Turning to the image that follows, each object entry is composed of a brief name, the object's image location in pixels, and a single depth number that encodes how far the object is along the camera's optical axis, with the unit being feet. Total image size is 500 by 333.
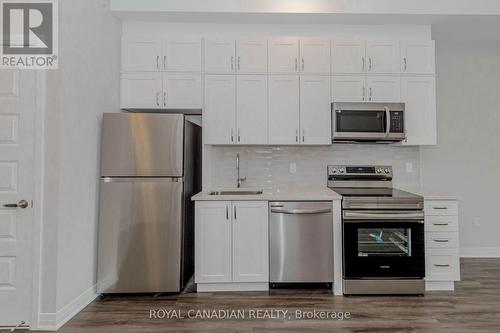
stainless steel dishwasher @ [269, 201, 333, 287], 9.38
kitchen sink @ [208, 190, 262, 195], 10.79
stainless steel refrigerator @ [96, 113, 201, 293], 9.10
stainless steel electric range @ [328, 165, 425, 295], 9.14
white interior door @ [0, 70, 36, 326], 7.34
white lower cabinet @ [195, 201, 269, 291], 9.49
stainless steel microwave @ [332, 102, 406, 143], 10.59
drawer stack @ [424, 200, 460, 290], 9.48
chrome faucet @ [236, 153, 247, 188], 11.79
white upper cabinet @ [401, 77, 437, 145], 11.02
